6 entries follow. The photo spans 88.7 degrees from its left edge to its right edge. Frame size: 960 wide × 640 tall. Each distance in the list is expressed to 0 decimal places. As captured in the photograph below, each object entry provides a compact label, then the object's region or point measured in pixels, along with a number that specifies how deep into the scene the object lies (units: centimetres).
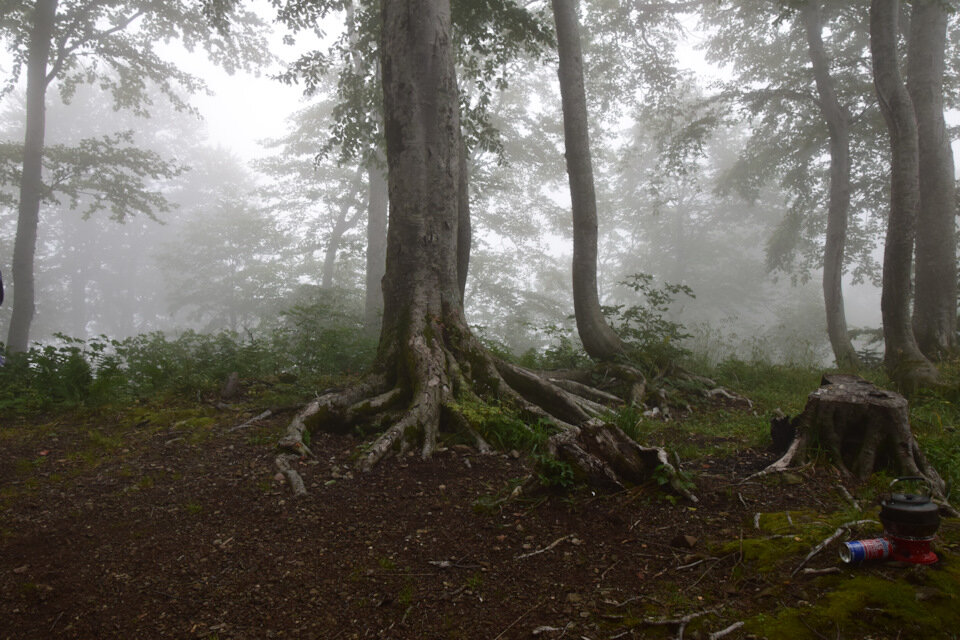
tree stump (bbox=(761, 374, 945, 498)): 338
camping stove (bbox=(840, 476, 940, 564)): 198
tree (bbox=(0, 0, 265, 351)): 1152
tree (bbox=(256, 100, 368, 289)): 2127
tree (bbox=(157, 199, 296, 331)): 2417
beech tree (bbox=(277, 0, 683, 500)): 453
